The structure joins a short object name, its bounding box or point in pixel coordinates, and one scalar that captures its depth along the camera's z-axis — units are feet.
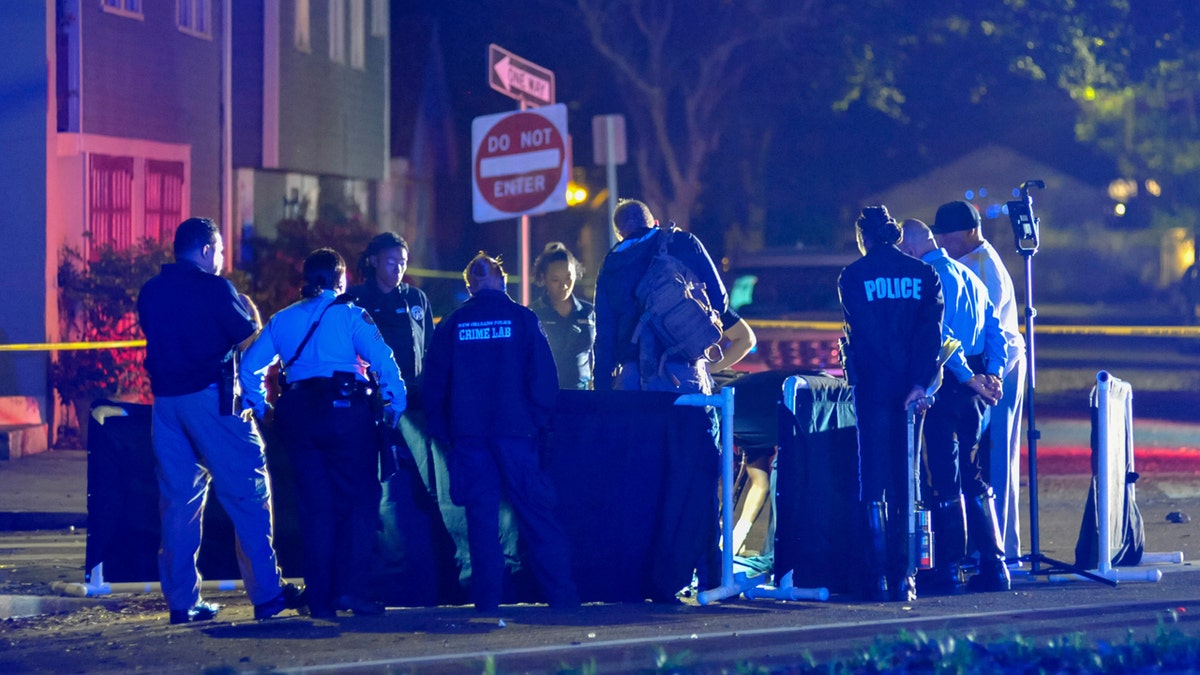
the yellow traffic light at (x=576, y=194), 175.42
